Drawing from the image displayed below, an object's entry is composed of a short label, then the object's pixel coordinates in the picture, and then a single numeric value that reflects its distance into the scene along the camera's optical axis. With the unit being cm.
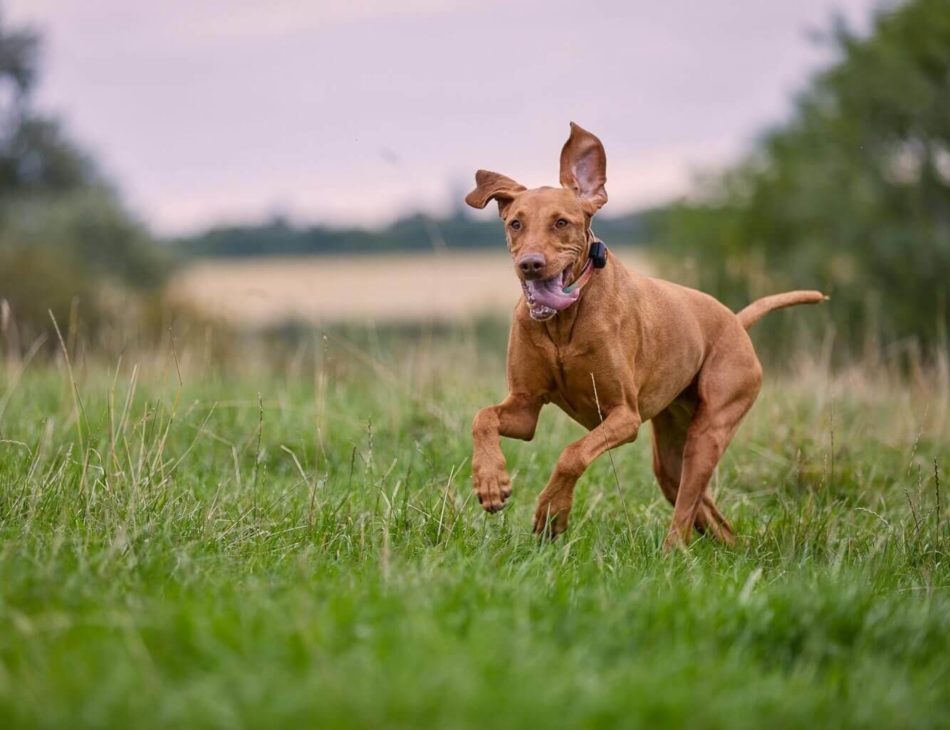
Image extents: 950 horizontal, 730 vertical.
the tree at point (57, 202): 2808
